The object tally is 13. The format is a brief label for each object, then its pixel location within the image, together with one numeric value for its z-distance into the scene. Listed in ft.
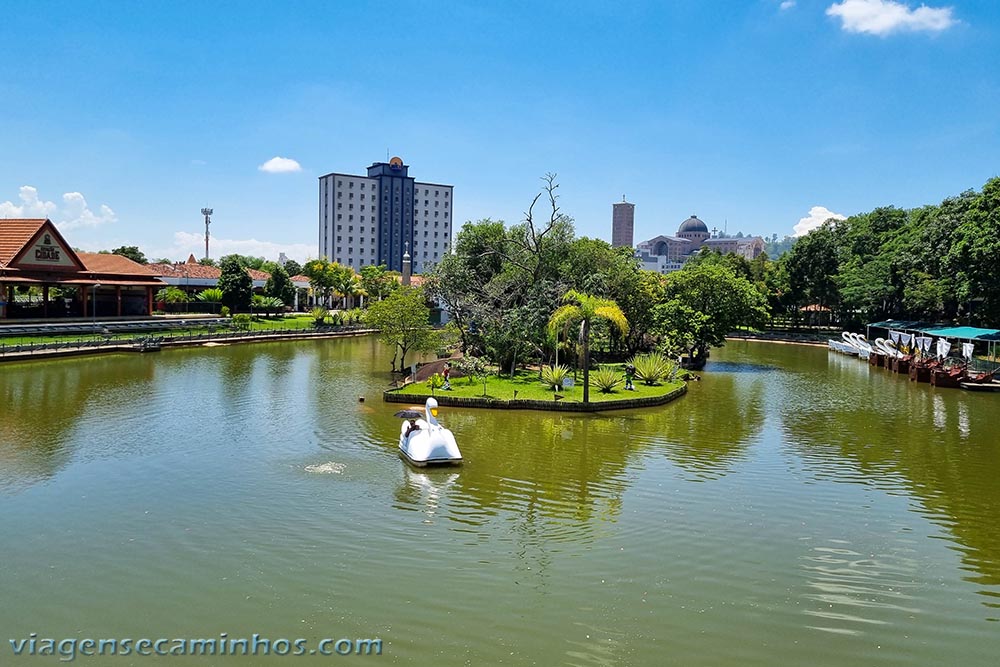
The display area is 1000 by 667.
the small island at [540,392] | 89.92
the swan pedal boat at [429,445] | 60.08
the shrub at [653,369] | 106.63
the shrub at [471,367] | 106.83
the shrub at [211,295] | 224.12
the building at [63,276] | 173.17
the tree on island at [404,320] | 116.78
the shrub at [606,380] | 97.30
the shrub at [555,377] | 96.78
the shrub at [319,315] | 216.54
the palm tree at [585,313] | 90.07
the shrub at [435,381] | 97.42
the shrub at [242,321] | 196.37
